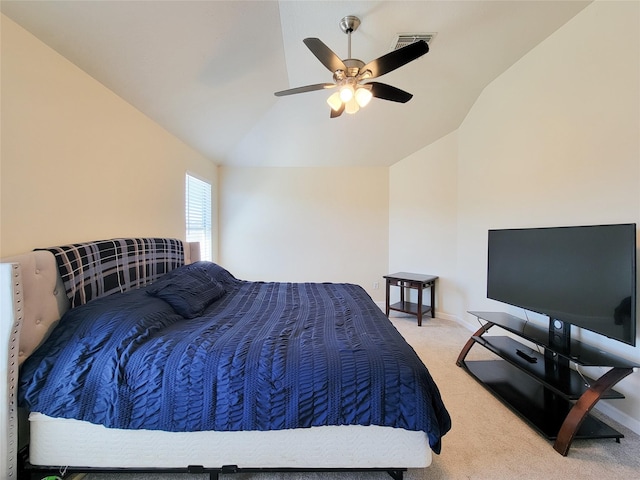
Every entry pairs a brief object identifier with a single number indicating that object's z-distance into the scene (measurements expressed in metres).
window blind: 3.61
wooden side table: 3.76
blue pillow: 1.93
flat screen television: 1.64
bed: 1.30
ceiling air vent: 2.35
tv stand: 1.64
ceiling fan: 1.77
